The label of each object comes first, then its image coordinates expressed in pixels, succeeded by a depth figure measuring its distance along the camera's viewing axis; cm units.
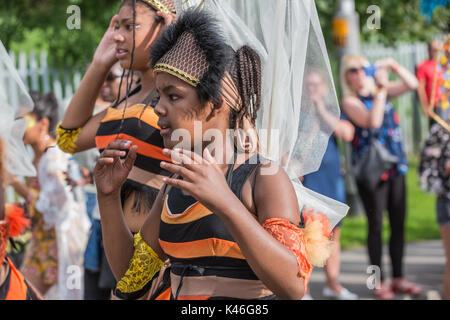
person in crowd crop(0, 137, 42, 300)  309
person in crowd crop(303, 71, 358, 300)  588
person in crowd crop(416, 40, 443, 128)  543
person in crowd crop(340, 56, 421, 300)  588
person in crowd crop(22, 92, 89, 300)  516
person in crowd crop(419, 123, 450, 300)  491
